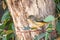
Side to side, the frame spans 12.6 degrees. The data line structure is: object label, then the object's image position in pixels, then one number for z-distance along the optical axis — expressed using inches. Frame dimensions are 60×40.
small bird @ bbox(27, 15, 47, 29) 77.7
